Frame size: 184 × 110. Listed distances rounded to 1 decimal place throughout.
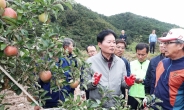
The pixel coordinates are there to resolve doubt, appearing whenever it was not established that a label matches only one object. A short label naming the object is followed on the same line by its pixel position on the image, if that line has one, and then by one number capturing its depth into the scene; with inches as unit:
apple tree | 37.6
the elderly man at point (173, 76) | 74.5
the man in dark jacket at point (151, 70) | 102.0
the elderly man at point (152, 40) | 443.8
